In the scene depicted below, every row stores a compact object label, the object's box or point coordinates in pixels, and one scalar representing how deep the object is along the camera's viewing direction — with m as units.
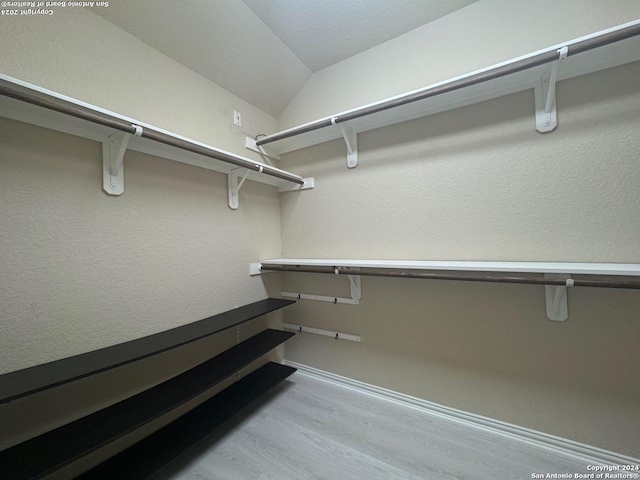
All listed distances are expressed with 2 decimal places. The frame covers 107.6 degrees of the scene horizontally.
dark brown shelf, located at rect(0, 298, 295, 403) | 0.72
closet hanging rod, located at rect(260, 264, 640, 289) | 0.83
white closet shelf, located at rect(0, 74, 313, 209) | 0.75
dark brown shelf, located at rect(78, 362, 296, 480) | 0.95
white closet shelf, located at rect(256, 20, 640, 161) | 0.89
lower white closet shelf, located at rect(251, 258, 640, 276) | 0.84
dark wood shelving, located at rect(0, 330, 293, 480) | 0.73
